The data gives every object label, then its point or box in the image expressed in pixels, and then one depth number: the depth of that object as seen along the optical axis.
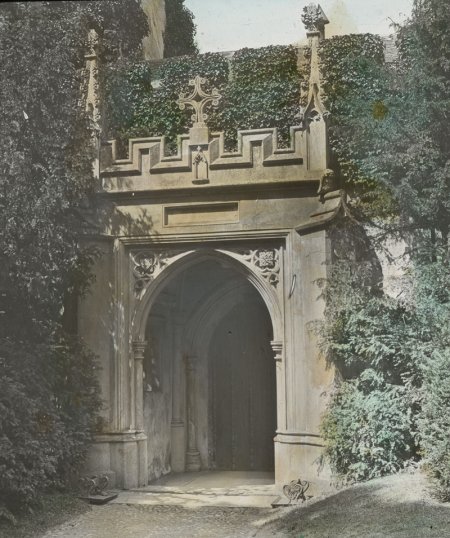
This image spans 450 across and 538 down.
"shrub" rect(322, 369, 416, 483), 9.16
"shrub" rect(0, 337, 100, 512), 8.46
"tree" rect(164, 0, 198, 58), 11.52
